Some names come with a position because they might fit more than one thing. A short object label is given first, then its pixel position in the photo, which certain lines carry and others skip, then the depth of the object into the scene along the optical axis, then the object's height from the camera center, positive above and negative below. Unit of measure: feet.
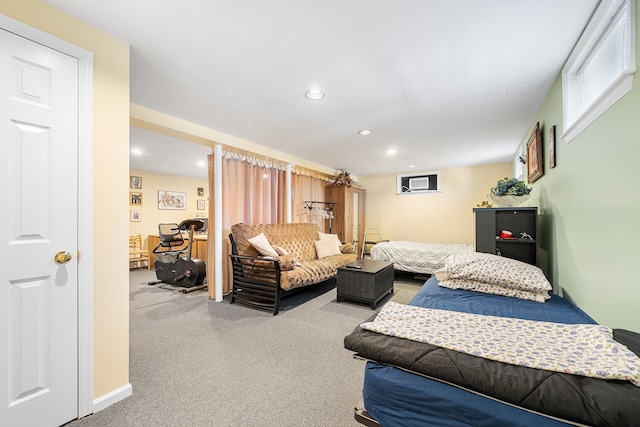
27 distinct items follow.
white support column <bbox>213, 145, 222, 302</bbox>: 12.35 -0.01
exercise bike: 14.01 -2.95
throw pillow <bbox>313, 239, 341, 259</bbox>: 15.49 -2.03
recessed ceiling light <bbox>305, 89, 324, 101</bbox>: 8.06 +3.85
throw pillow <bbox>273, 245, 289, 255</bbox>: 12.55 -1.73
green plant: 9.09 +0.93
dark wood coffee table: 11.14 -3.05
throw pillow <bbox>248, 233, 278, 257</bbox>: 11.79 -1.43
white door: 4.43 -0.33
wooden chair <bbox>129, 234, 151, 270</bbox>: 19.10 -2.86
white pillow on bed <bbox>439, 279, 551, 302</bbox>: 6.46 -2.02
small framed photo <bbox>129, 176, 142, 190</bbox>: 20.13 +2.58
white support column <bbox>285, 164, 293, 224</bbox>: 16.51 +1.70
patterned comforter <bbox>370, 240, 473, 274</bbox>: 15.34 -2.50
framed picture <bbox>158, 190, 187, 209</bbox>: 21.79 +1.34
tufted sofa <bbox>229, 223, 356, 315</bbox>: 10.85 -2.38
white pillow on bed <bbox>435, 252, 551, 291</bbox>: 6.54 -1.57
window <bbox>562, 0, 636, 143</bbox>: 4.13 +3.01
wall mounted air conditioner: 21.34 +2.59
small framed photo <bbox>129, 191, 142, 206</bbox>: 19.97 +1.31
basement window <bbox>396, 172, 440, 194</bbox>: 20.99 +2.66
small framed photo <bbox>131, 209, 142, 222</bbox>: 20.08 -0.01
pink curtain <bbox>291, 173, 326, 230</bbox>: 17.34 +1.45
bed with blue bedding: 2.64 -2.02
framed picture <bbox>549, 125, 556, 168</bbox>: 7.55 +1.99
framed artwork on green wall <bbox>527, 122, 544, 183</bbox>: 8.91 +2.18
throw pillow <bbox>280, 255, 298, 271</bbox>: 10.87 -2.05
